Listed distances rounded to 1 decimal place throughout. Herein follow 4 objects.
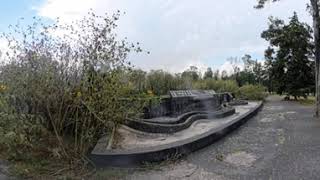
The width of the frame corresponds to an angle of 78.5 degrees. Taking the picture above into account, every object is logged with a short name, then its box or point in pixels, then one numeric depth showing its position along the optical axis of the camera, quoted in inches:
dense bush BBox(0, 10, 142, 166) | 122.2
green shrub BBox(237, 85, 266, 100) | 640.6
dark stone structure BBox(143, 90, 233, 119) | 224.0
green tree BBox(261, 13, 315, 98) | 633.2
